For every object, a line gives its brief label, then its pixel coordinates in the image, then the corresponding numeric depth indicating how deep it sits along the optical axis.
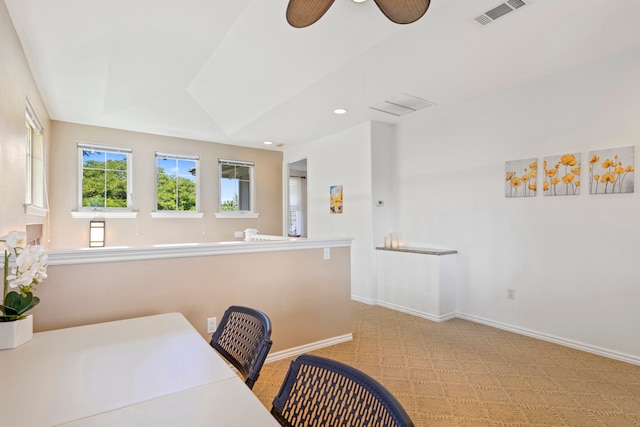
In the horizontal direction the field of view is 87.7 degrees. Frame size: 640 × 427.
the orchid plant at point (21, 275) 1.38
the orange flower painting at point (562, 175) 3.18
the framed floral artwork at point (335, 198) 5.38
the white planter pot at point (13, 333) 1.36
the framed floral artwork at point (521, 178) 3.48
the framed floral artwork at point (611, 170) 2.87
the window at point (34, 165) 3.47
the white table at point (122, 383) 0.92
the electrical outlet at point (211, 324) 2.54
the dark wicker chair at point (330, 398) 0.89
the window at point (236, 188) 6.12
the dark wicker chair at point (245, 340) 1.29
